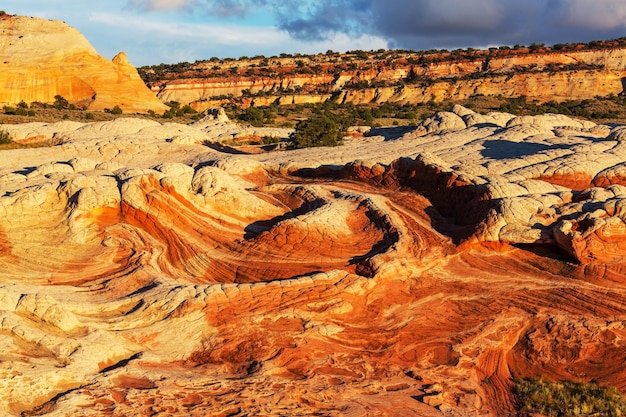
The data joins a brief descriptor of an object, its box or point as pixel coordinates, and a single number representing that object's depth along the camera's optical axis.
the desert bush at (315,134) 35.22
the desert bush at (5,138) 29.50
